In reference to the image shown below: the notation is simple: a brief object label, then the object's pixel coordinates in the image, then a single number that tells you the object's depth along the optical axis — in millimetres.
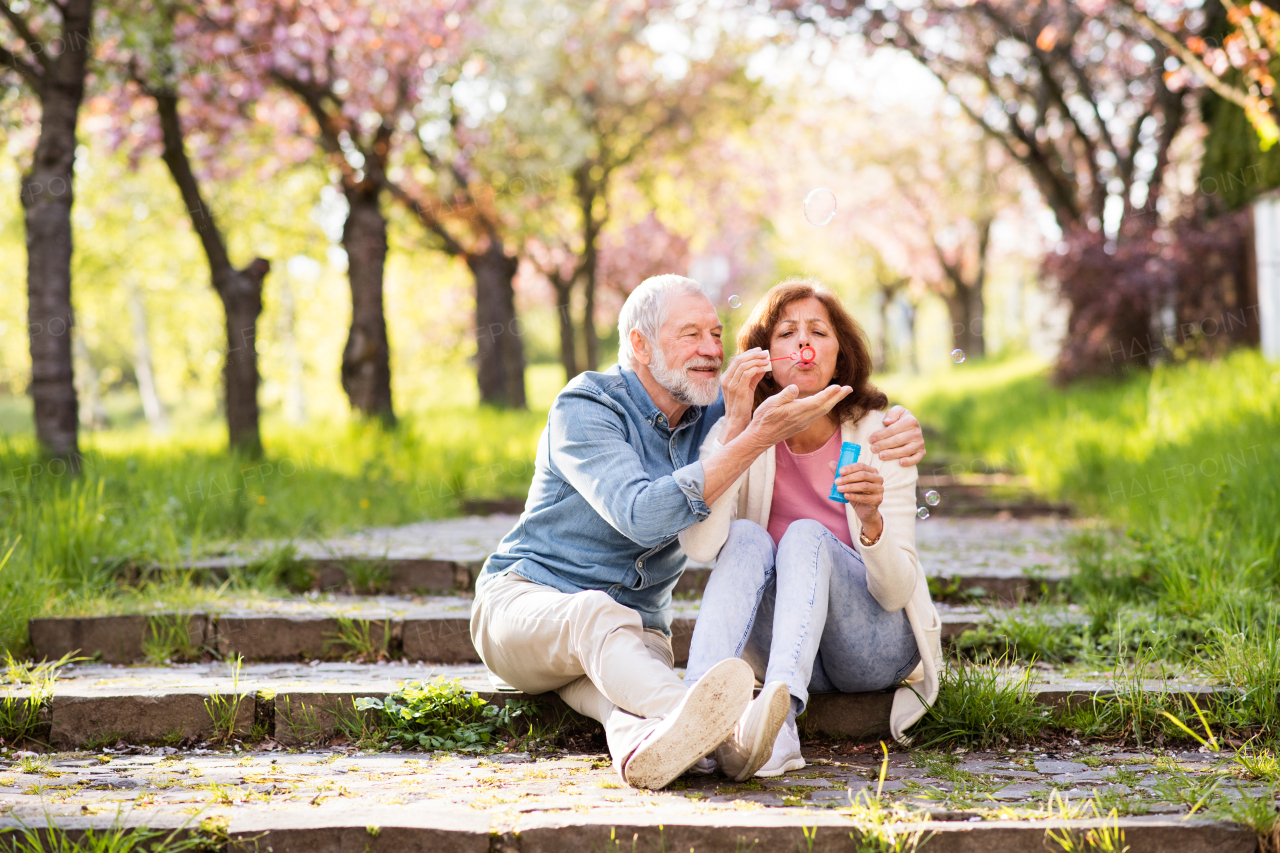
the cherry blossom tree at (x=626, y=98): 15977
